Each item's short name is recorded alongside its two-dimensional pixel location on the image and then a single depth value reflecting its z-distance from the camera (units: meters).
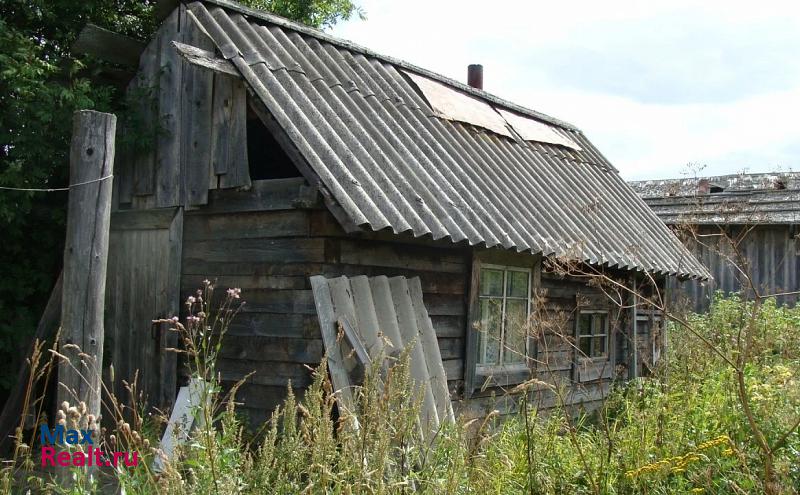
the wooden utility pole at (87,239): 5.74
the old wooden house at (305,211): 6.74
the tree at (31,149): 7.61
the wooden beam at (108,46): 8.05
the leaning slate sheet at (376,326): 6.22
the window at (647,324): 12.44
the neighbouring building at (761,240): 17.64
